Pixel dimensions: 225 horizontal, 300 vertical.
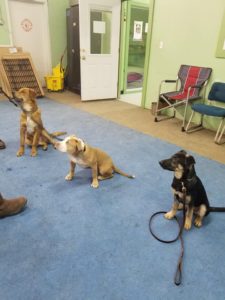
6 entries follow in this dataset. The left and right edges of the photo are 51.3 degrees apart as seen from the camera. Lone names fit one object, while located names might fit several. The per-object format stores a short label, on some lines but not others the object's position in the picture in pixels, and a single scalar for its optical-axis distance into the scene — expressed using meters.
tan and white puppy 1.87
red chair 3.66
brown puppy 2.54
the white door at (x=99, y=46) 4.60
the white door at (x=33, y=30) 5.50
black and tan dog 1.47
